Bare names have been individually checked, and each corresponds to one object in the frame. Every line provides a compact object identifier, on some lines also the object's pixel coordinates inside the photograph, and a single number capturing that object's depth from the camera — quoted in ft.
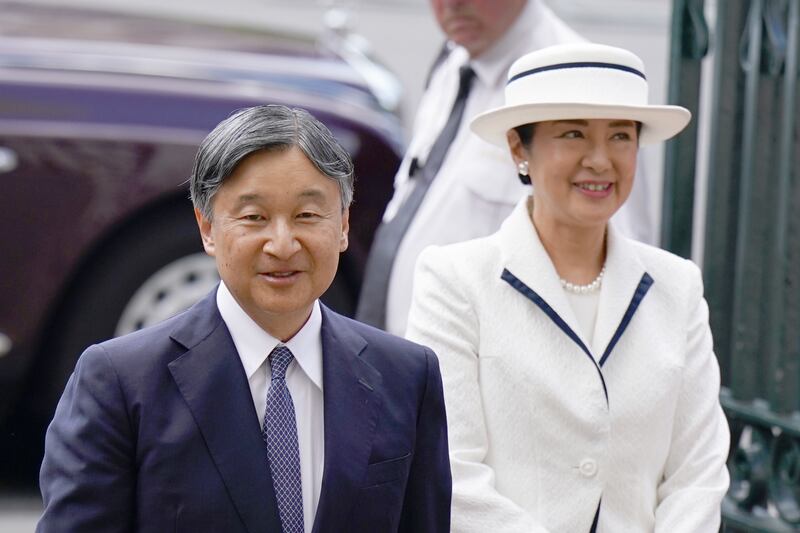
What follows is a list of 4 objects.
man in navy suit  15.35
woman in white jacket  19.27
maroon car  37.71
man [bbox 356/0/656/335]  25.76
